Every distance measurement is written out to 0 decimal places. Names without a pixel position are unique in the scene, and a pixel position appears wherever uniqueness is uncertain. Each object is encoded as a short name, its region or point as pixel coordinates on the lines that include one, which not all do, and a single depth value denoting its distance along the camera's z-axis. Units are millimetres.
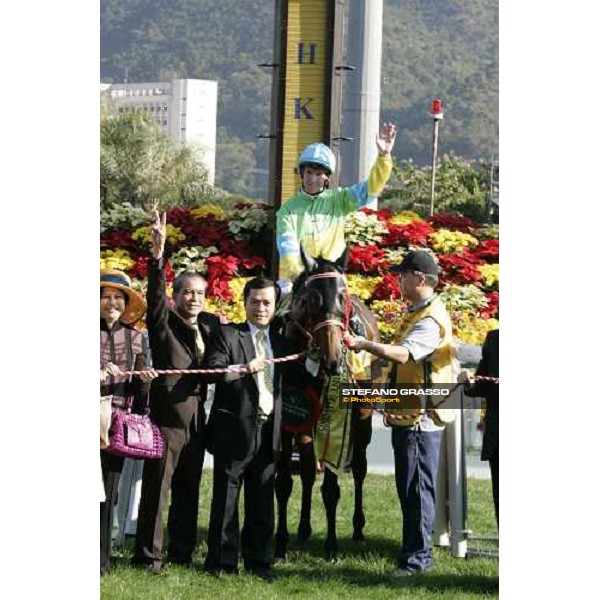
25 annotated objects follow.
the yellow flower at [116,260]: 15249
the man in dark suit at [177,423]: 14175
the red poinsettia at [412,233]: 15632
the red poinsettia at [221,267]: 15541
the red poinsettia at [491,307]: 15196
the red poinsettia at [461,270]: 15316
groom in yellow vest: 14408
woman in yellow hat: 14092
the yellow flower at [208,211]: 15737
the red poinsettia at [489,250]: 15541
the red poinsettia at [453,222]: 15587
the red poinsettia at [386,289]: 15309
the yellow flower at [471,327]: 14978
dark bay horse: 13957
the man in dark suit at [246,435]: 14175
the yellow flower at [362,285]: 15166
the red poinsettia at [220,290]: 15391
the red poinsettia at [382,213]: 15587
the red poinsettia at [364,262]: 15324
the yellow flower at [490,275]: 15421
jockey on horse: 14858
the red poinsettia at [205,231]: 15722
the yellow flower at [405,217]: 15707
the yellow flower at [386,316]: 15144
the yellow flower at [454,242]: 15451
